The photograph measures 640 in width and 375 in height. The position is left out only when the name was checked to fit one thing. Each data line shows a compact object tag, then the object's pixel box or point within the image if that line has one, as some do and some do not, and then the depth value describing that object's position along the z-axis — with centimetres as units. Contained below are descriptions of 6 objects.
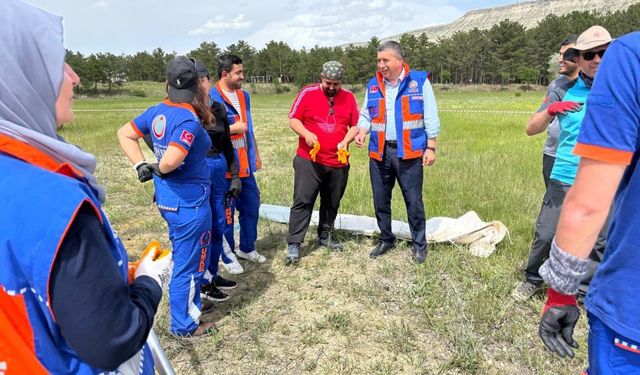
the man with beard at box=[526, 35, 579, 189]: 345
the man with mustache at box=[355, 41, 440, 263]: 420
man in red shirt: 448
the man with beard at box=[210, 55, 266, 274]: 434
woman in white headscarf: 92
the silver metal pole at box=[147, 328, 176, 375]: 181
